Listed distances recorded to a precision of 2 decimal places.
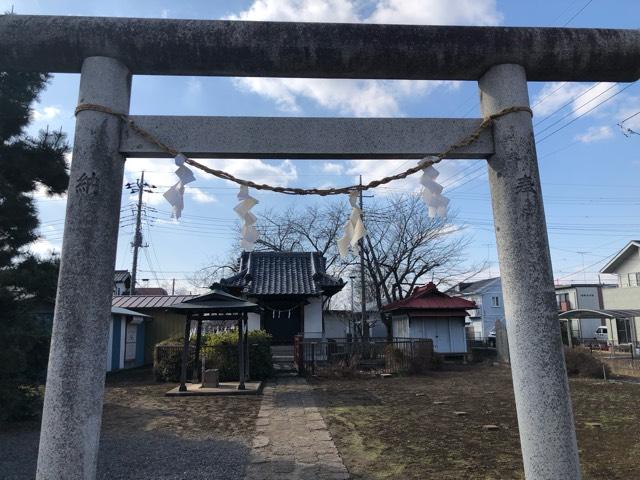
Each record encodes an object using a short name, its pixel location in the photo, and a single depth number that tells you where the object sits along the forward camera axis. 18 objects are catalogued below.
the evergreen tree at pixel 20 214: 7.28
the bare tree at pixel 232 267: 34.12
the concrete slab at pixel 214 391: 12.38
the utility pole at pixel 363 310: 23.36
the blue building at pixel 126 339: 18.77
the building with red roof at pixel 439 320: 22.77
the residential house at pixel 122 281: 31.73
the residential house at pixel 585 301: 39.75
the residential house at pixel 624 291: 27.47
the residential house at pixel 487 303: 41.97
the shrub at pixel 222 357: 14.92
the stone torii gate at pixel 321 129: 3.13
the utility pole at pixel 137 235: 28.38
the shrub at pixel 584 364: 16.52
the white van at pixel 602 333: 35.76
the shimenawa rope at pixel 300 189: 3.45
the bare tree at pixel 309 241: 31.33
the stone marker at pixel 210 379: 13.18
